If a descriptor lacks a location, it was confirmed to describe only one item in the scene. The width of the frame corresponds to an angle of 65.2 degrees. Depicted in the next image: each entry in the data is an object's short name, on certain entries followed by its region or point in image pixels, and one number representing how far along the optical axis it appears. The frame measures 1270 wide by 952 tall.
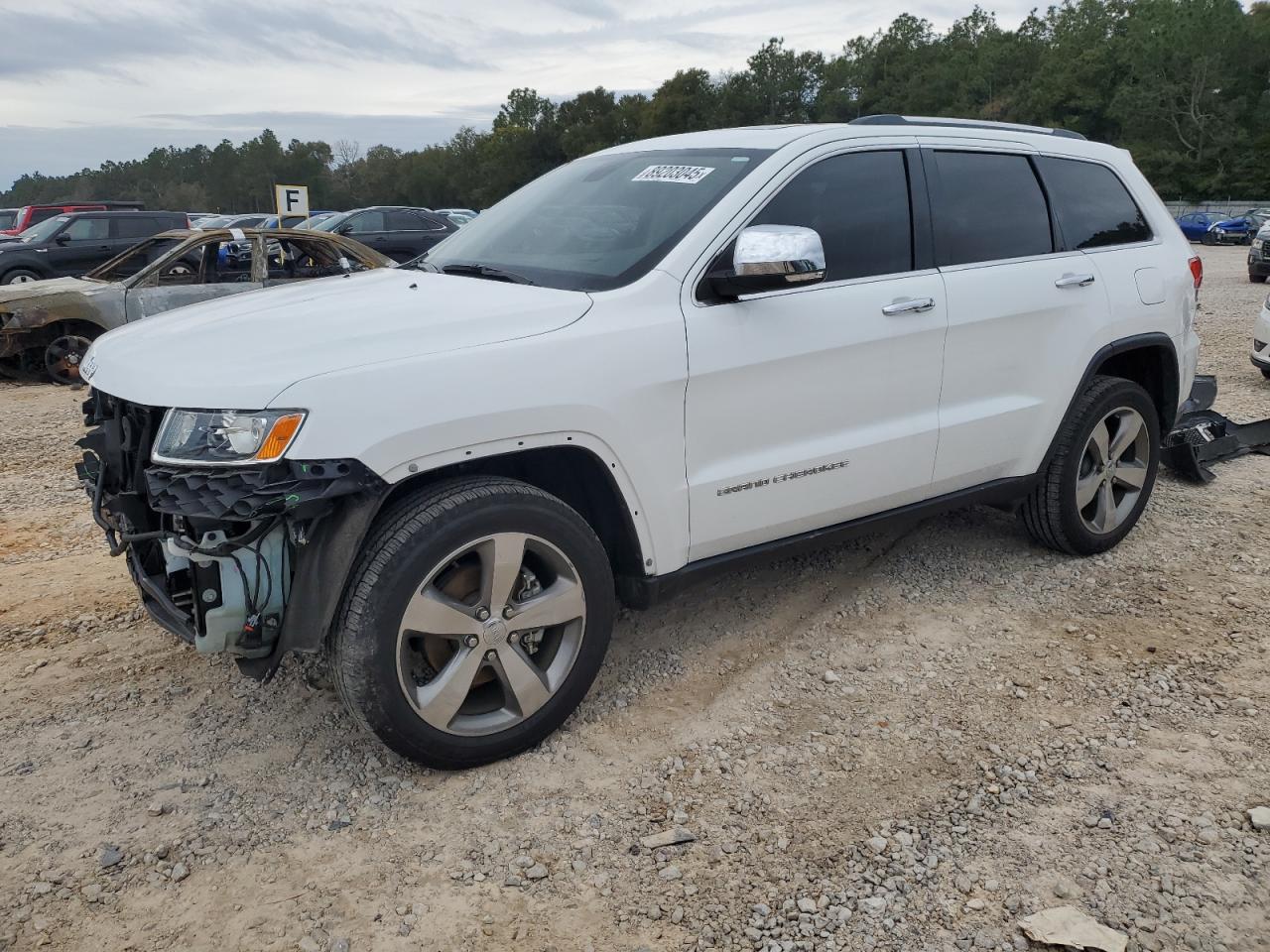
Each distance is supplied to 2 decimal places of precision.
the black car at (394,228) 17.42
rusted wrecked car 9.56
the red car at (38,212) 21.16
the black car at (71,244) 14.27
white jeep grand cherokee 2.67
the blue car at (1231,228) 32.31
